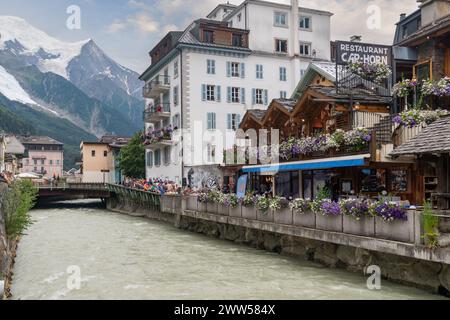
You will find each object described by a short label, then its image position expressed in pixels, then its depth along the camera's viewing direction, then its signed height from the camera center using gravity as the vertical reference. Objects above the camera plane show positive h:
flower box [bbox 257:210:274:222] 21.76 -1.54
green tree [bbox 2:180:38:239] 20.64 -1.23
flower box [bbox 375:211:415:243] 13.94 -1.43
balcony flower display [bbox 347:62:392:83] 24.06 +5.15
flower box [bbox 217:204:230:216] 26.14 -1.52
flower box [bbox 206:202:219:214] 27.47 -1.47
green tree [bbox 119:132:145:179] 63.88 +2.66
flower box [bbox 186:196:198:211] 30.67 -1.38
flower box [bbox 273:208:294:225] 20.24 -1.47
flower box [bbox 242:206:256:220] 23.31 -1.50
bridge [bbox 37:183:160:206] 60.08 -0.99
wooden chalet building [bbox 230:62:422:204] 21.08 +1.24
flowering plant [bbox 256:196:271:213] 22.05 -1.03
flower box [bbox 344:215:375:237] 15.59 -1.46
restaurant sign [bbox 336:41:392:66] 24.25 +6.04
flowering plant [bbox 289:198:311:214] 18.89 -0.96
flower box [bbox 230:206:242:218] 24.67 -1.53
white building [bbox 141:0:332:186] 47.22 +10.56
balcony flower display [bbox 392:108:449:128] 18.97 +2.30
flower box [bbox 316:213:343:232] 17.17 -1.48
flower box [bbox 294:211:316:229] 18.64 -1.49
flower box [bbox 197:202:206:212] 29.27 -1.51
